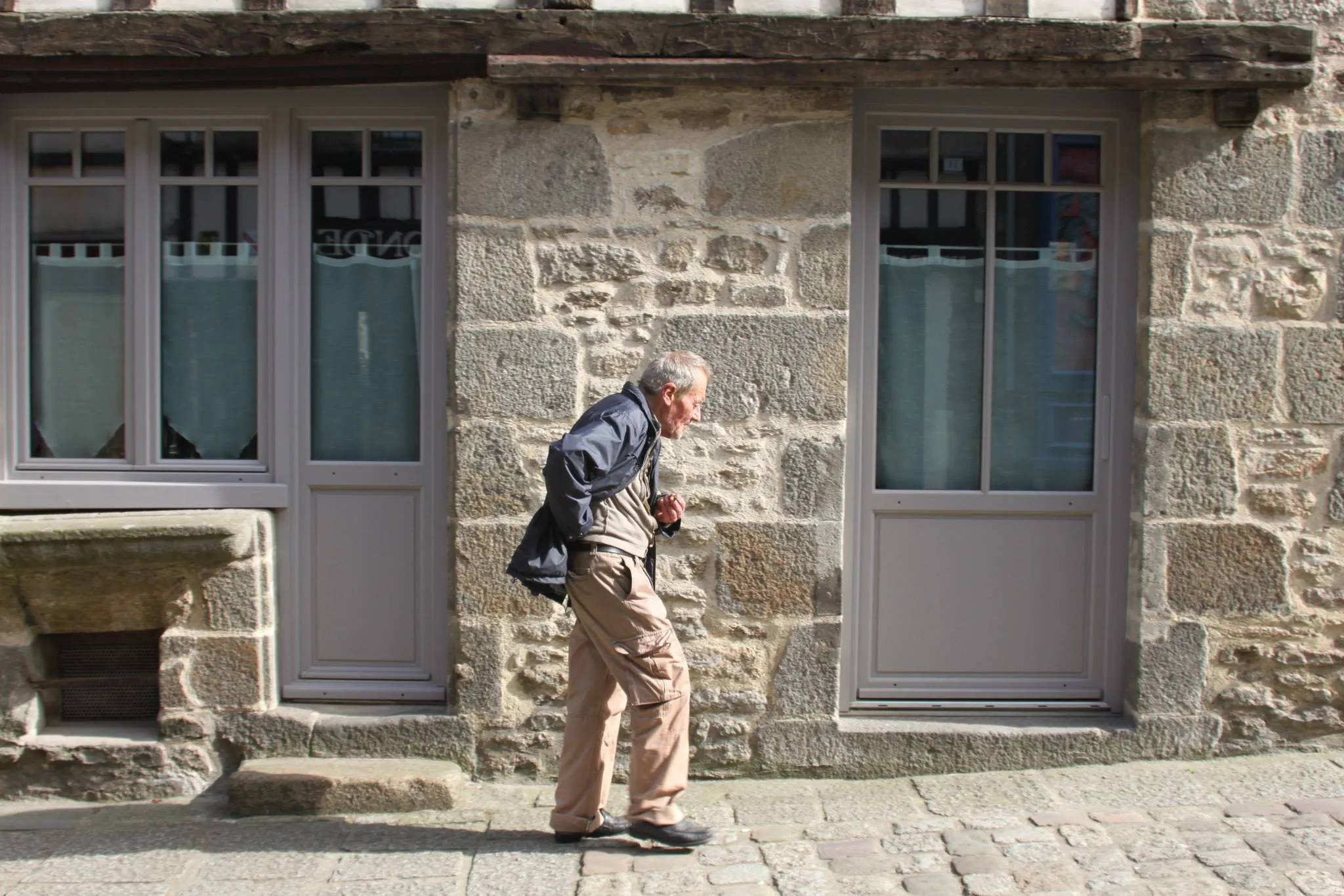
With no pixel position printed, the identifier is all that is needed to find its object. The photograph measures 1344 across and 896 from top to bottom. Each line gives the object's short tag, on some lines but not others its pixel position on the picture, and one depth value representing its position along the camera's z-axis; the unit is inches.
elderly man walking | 148.2
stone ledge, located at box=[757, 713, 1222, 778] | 184.1
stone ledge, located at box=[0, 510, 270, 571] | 176.4
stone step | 175.3
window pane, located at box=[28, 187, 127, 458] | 191.0
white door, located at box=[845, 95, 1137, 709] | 189.2
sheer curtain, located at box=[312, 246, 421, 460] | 189.9
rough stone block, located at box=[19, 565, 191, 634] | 181.3
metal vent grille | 189.9
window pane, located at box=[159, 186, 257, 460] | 189.5
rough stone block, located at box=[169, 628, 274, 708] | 183.8
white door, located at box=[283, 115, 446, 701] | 187.9
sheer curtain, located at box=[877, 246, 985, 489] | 191.2
